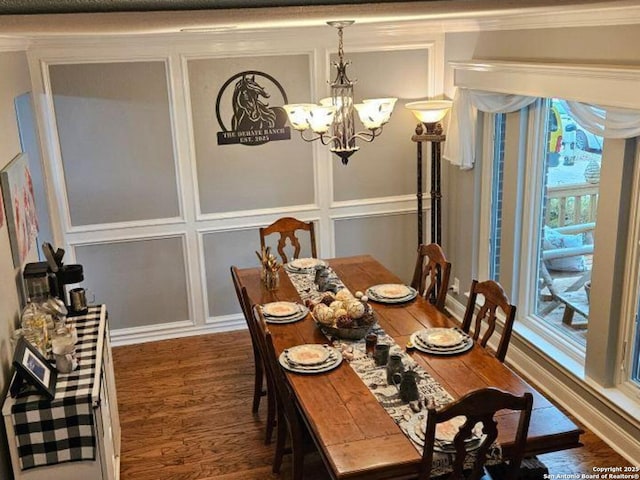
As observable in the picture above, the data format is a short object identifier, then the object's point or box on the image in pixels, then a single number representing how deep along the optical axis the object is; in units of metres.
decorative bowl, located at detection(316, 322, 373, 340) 3.30
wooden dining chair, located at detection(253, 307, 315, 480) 3.06
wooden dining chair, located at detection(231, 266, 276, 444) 3.60
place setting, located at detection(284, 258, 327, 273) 4.42
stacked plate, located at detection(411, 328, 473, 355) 3.18
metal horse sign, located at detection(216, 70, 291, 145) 4.98
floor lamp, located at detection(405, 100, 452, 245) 4.78
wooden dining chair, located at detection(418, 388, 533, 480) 2.23
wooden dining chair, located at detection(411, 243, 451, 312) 3.84
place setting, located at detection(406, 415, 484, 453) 2.40
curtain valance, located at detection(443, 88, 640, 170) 3.26
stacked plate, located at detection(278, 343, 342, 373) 3.05
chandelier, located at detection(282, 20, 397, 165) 3.74
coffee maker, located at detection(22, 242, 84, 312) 3.51
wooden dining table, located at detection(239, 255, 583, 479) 2.41
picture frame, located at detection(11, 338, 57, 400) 2.74
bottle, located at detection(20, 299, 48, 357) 3.14
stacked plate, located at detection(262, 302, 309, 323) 3.61
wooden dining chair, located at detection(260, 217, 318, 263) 4.77
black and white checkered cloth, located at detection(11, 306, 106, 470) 2.74
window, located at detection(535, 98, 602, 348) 3.99
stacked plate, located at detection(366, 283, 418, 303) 3.82
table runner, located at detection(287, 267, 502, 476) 2.40
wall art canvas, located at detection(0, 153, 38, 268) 3.25
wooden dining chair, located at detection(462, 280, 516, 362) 3.16
